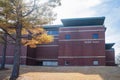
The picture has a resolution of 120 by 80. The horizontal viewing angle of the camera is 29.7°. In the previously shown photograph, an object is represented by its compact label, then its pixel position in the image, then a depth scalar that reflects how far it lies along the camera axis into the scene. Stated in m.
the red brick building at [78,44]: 44.22
